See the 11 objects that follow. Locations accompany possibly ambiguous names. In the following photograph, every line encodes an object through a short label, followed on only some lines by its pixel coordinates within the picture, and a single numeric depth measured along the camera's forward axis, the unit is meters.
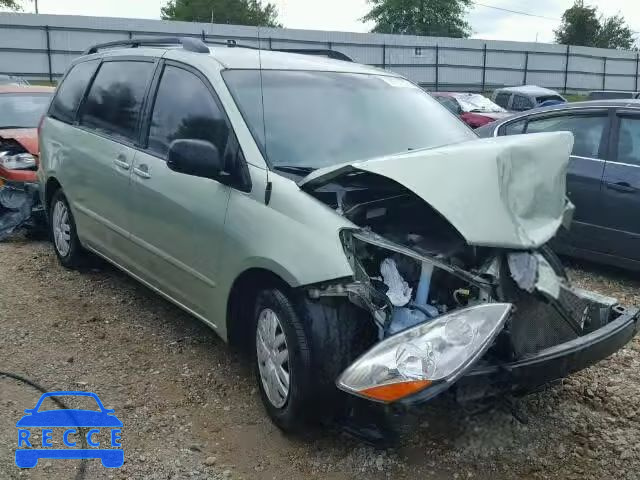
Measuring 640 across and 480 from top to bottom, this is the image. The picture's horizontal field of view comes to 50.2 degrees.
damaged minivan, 2.78
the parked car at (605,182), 5.44
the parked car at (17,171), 6.86
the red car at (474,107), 14.51
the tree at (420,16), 47.28
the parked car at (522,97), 16.81
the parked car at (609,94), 8.71
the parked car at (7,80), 16.04
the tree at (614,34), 53.31
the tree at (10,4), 31.76
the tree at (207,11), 35.66
